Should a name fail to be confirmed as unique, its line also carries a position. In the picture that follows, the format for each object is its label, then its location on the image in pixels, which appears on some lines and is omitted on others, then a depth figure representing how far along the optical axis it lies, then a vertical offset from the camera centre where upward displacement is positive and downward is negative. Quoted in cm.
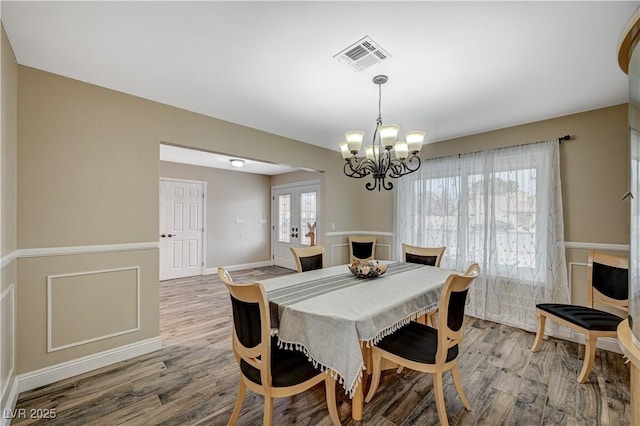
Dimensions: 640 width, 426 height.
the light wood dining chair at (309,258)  282 -48
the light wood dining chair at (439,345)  162 -88
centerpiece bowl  239 -50
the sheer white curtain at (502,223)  307 -12
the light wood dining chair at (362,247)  425 -53
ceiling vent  181 +113
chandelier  227 +60
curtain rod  301 +85
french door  632 -11
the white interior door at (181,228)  547 -31
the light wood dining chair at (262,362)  141 -86
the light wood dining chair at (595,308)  221 -89
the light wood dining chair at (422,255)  311 -49
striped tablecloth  146 -60
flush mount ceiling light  519 +99
